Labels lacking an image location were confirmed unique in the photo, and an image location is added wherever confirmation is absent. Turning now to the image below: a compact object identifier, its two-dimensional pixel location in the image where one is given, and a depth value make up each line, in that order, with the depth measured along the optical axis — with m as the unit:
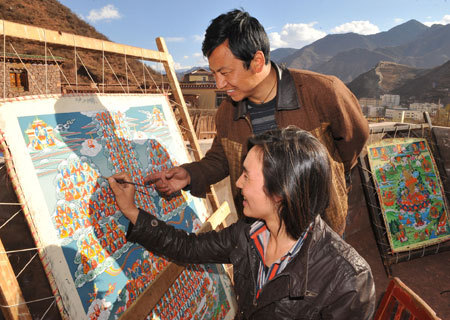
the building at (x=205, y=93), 35.72
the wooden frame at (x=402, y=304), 1.46
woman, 1.23
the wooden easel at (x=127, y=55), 1.06
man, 1.73
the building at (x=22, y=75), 19.88
